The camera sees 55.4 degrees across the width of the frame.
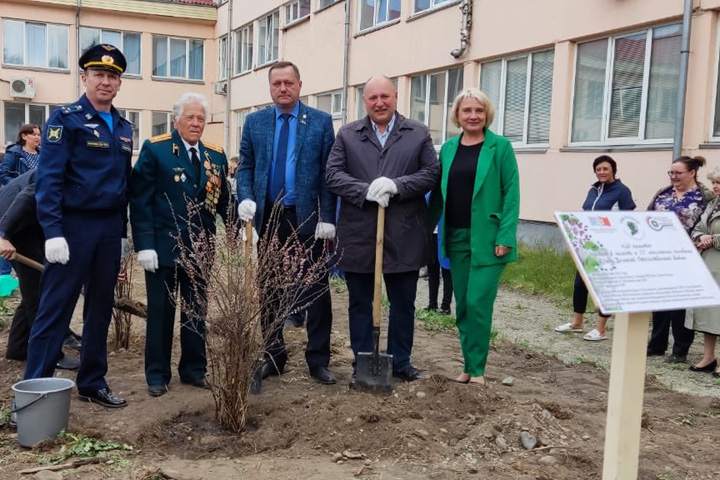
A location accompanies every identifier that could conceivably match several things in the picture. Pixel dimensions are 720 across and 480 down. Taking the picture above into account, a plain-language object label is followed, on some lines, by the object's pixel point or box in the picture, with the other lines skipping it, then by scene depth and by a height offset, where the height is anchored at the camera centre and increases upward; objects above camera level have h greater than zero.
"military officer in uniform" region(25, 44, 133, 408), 3.85 -0.19
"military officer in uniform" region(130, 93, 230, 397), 4.31 -0.25
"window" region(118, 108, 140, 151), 25.44 +2.15
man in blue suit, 4.63 +0.04
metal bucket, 3.58 -1.28
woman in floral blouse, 5.70 -0.08
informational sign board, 2.66 -0.28
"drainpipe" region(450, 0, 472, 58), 12.18 +2.88
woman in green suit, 4.38 -0.17
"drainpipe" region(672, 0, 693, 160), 8.16 +1.38
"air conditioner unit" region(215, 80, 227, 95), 25.18 +3.29
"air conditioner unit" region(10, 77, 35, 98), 22.97 +2.76
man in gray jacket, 4.47 -0.14
